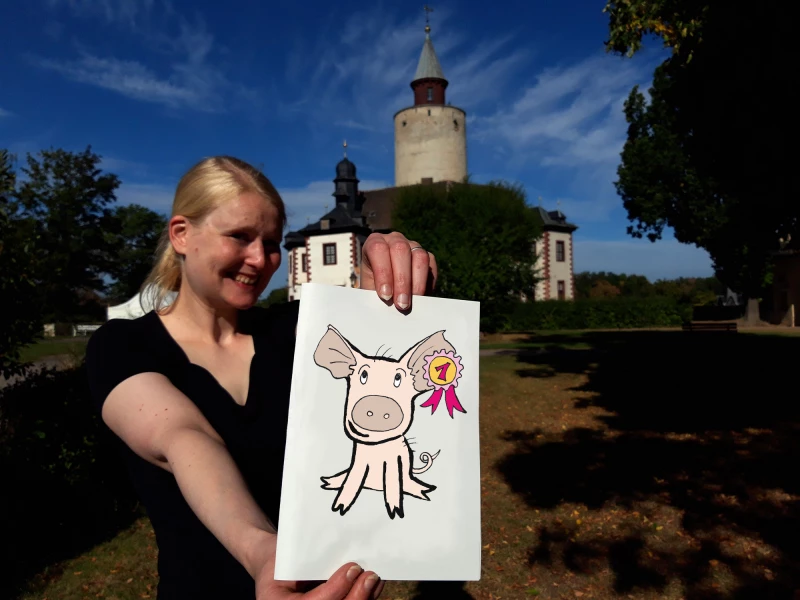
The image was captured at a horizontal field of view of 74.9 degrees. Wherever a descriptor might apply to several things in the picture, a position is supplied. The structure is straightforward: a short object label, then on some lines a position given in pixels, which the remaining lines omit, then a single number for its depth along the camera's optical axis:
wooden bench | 23.46
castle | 47.25
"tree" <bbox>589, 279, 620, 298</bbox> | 61.81
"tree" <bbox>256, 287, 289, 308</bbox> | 54.65
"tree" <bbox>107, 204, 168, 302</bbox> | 51.66
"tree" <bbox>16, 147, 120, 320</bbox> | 45.12
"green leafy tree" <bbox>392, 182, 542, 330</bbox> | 27.64
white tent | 17.83
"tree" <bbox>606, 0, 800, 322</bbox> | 6.93
